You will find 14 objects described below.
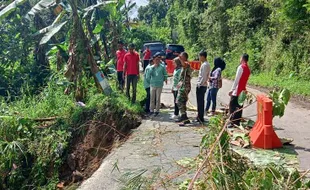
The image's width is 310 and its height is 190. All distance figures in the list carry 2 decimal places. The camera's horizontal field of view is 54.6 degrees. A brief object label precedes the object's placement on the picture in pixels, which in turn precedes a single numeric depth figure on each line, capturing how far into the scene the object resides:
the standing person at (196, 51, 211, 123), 7.06
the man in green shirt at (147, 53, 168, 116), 7.87
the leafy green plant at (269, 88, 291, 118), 5.55
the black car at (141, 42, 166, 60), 21.96
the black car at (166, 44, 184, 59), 21.99
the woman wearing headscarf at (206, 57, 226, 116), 7.61
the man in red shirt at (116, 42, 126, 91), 9.38
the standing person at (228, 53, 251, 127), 6.22
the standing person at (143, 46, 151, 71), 16.28
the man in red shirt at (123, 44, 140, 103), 8.25
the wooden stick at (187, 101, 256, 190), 3.17
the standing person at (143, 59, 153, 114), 8.06
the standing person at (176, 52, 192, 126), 7.04
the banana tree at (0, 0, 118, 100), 8.08
